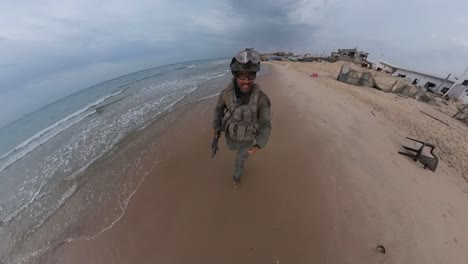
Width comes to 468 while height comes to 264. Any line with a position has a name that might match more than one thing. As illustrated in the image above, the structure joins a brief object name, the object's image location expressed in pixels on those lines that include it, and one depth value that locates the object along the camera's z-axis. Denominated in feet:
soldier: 8.61
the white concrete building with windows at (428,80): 99.66
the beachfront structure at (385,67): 136.00
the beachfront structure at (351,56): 168.93
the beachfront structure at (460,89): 91.09
